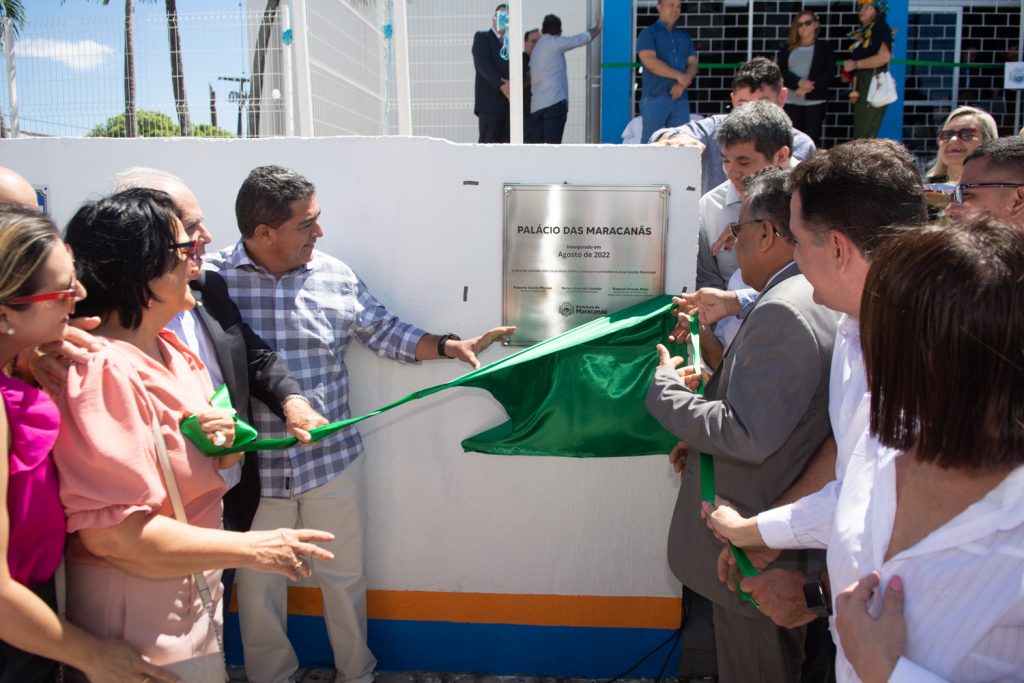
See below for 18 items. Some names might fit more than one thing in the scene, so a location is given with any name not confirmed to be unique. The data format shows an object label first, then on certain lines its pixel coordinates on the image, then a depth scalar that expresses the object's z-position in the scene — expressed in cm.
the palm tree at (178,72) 551
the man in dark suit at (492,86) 592
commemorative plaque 327
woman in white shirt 122
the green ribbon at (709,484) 215
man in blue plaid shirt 306
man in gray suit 217
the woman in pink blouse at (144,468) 175
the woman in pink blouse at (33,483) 162
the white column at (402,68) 357
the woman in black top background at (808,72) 790
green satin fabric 300
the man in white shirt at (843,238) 192
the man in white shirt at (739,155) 354
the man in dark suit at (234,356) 273
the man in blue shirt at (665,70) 714
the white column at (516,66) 360
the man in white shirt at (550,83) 698
